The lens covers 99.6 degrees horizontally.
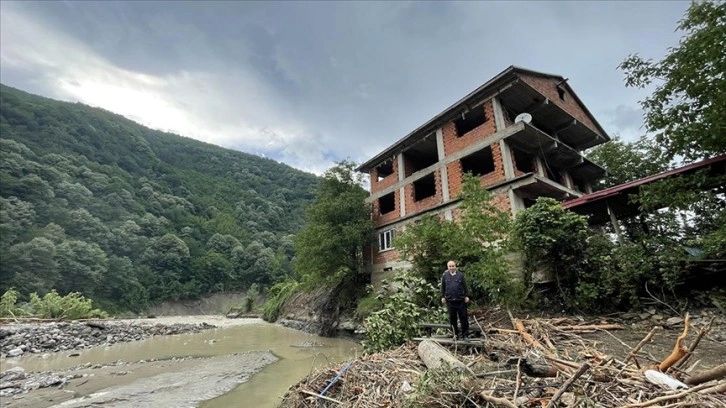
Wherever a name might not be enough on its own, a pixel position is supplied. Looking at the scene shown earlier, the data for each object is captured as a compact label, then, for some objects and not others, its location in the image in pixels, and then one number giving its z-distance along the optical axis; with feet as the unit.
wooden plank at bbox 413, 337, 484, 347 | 19.98
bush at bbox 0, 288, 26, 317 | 71.00
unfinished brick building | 48.60
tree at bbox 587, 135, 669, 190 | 60.59
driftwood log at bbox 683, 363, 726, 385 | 9.90
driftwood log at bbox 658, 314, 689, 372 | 11.34
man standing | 22.72
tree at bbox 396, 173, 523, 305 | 32.58
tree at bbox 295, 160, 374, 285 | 62.34
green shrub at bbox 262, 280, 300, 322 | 98.08
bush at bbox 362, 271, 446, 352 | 26.86
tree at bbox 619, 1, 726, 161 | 22.67
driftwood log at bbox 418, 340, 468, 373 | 13.54
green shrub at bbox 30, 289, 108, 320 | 74.43
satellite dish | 46.85
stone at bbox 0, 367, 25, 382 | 28.80
